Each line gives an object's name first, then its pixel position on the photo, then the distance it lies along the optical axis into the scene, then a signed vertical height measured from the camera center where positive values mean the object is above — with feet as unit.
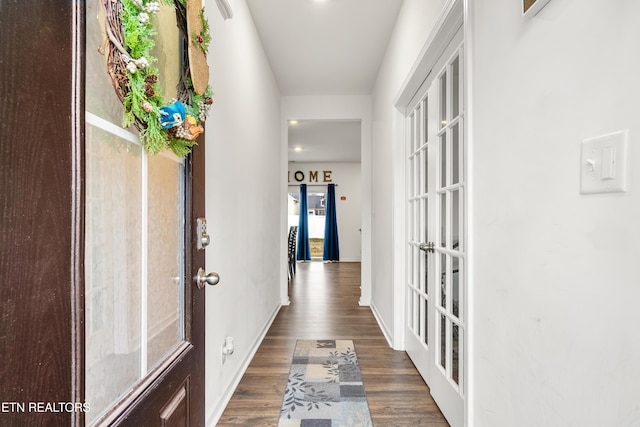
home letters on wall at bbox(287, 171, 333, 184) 28.99 +3.71
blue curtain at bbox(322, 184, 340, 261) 28.40 -1.18
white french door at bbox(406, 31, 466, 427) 5.43 -0.36
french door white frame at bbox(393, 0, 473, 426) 4.22 +1.30
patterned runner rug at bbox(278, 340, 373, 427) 5.86 -3.62
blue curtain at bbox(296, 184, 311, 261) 28.76 -1.10
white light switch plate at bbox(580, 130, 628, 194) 2.07 +0.36
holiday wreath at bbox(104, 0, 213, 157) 2.31 +1.14
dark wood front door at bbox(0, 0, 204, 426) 1.46 -0.10
